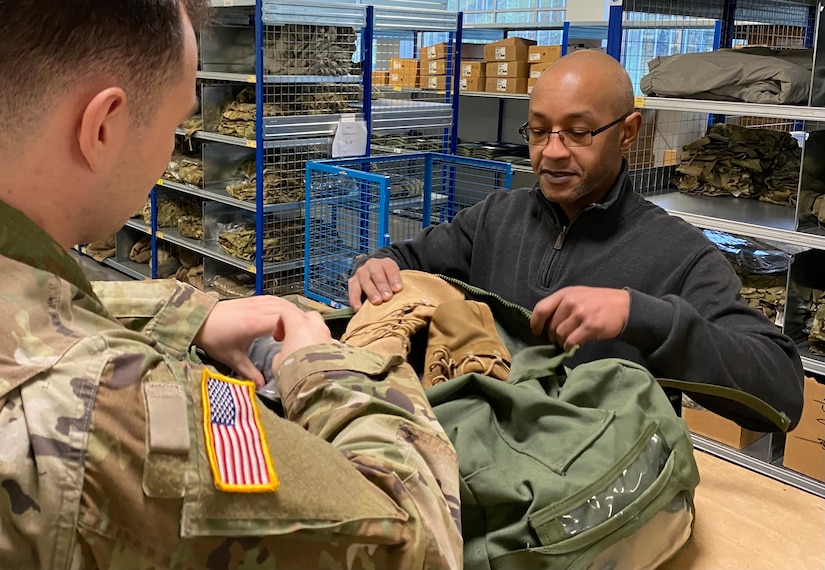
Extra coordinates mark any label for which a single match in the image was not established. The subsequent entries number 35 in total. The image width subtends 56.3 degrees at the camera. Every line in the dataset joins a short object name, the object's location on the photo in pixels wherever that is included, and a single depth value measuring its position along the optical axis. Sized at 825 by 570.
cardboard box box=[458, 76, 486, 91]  6.32
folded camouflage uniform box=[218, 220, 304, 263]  4.78
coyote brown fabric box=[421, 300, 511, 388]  1.17
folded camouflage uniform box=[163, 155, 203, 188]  5.16
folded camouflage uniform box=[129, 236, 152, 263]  6.12
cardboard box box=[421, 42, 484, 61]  5.89
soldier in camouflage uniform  0.55
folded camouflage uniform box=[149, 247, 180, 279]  5.82
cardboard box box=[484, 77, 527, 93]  6.04
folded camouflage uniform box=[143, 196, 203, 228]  5.62
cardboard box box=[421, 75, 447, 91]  5.70
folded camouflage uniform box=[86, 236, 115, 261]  6.31
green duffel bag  0.84
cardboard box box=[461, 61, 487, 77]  6.30
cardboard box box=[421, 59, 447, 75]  5.84
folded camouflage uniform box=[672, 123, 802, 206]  3.64
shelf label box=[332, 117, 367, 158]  4.66
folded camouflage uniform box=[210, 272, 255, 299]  5.11
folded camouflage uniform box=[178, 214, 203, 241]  5.39
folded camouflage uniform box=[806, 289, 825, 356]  3.11
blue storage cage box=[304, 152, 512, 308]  4.02
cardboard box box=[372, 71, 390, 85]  6.01
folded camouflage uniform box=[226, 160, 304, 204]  4.57
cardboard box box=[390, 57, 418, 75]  6.09
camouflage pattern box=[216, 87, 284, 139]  4.73
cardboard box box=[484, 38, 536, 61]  5.93
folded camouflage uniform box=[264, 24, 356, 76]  4.45
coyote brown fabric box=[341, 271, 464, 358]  1.28
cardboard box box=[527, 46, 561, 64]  5.69
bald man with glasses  1.46
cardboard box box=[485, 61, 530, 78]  5.99
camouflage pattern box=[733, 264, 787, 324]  3.30
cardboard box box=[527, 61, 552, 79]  5.83
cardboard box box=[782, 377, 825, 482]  3.11
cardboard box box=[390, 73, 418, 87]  6.11
